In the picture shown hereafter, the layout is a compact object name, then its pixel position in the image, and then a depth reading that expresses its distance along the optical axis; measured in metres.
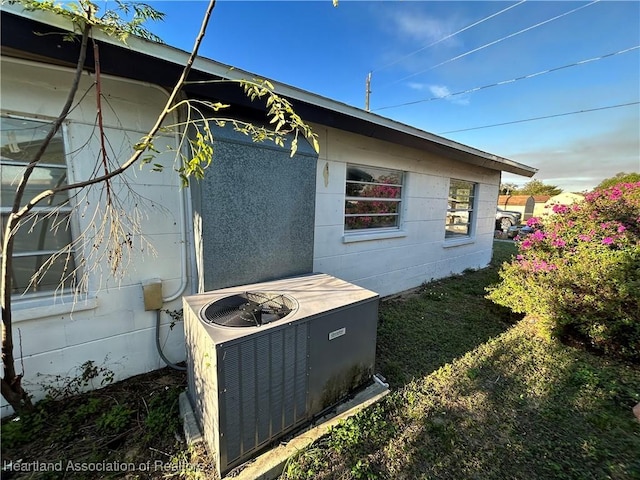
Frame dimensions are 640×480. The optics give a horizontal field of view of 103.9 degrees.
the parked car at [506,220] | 16.22
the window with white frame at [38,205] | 1.77
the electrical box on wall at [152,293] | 2.25
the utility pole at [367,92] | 13.34
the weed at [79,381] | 1.98
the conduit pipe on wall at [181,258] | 2.33
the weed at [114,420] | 1.80
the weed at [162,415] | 1.81
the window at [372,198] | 3.94
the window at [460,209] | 5.79
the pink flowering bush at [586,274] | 2.75
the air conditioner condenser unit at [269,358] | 1.42
